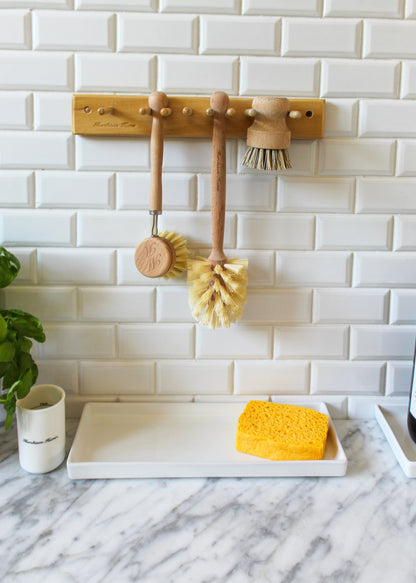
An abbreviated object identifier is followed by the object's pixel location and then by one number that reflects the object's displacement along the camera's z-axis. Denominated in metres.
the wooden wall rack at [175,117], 0.88
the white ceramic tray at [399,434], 0.87
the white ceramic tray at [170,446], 0.85
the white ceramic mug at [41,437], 0.84
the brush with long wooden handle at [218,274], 0.87
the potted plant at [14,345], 0.81
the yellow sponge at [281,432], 0.87
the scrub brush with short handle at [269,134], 0.85
